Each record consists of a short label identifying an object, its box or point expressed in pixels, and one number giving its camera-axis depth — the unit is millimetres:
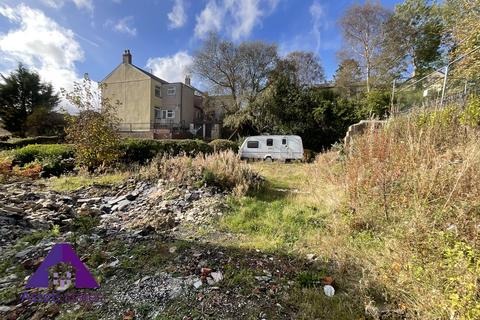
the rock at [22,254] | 2957
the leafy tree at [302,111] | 18266
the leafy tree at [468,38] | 6000
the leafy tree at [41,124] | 21375
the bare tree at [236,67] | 21469
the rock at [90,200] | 5270
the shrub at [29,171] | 7645
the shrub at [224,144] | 14684
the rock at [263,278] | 2418
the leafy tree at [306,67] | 20484
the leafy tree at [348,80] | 20312
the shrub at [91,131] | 7980
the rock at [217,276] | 2400
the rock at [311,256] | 2898
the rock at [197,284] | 2303
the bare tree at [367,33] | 18562
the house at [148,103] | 23875
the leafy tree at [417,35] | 17656
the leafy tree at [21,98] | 22781
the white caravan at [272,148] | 14312
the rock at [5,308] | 2043
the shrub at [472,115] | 4273
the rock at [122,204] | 4888
